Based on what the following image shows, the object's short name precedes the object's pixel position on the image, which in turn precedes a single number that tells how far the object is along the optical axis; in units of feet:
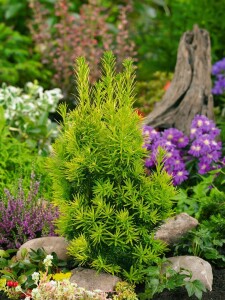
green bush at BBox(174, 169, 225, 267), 13.89
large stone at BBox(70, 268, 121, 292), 12.63
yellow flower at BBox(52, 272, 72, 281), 12.26
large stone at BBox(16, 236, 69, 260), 13.79
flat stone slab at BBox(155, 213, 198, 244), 14.15
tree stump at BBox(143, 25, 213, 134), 20.03
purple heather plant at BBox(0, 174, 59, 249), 14.61
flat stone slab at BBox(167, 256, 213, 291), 12.88
